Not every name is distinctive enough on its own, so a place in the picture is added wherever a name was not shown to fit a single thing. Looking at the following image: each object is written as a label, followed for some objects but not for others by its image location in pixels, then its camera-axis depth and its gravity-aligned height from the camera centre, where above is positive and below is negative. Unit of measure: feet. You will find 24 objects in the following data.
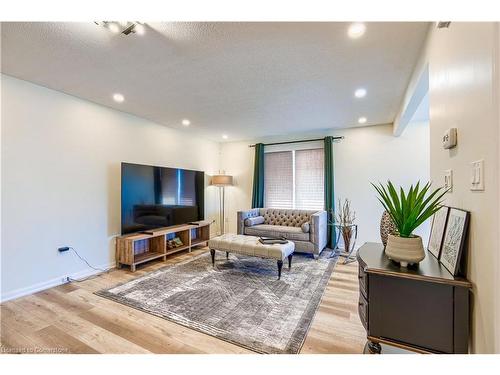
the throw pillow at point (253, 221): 14.64 -2.27
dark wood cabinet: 3.37 -1.97
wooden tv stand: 10.80 -3.17
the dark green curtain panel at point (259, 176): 17.33 +0.83
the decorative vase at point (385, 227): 7.11 -1.31
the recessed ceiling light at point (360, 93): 9.37 +4.03
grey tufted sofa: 12.76 -2.57
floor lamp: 17.37 +0.45
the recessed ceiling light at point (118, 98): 9.78 +4.01
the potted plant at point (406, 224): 3.99 -0.70
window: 15.99 +0.55
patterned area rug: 6.09 -3.96
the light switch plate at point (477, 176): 3.00 +0.15
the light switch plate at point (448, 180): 4.18 +0.12
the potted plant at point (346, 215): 13.18 -1.90
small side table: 12.57 -3.83
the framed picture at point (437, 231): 4.34 -0.92
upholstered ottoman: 9.61 -2.75
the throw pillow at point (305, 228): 12.92 -2.38
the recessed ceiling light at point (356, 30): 5.53 +4.02
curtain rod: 15.33 +3.32
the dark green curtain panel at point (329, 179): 15.12 +0.51
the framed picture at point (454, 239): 3.48 -0.89
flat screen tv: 11.18 -0.57
